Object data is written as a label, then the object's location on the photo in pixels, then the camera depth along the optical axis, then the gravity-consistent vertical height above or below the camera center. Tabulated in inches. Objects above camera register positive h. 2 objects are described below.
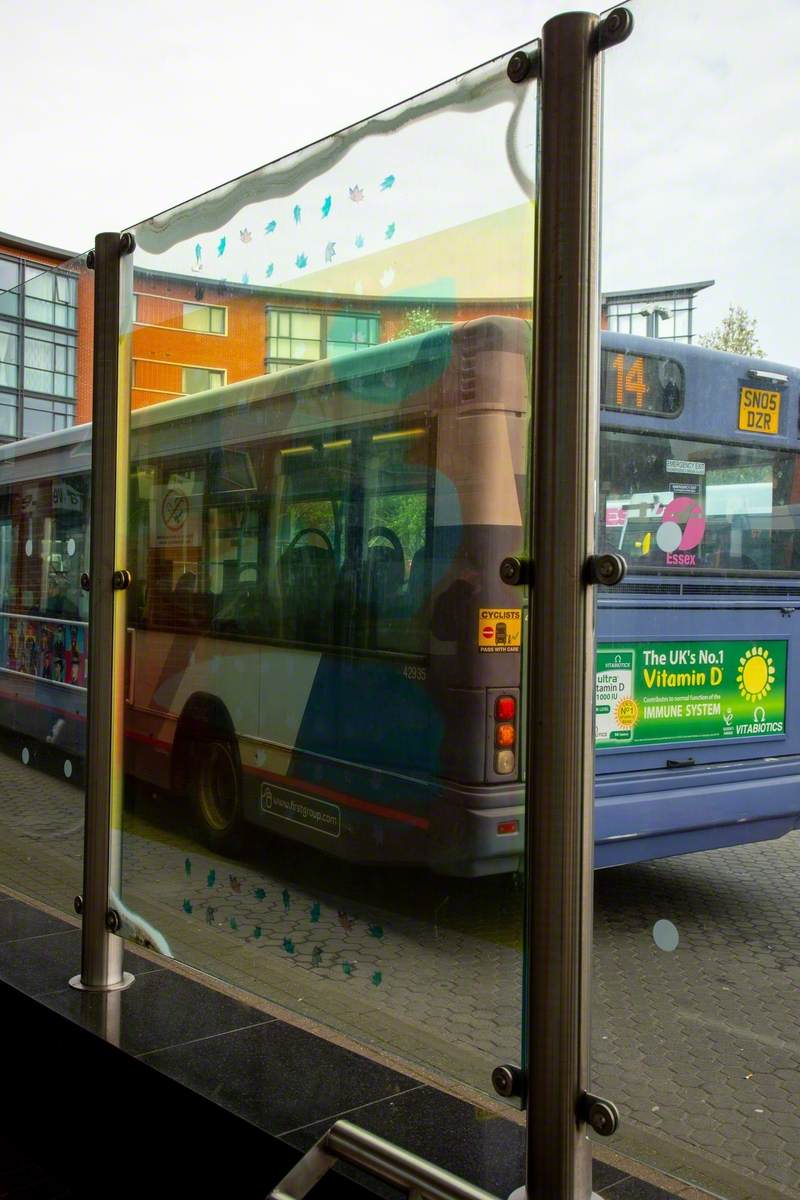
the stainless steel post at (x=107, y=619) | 125.3 -2.7
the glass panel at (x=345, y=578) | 83.9 +1.6
